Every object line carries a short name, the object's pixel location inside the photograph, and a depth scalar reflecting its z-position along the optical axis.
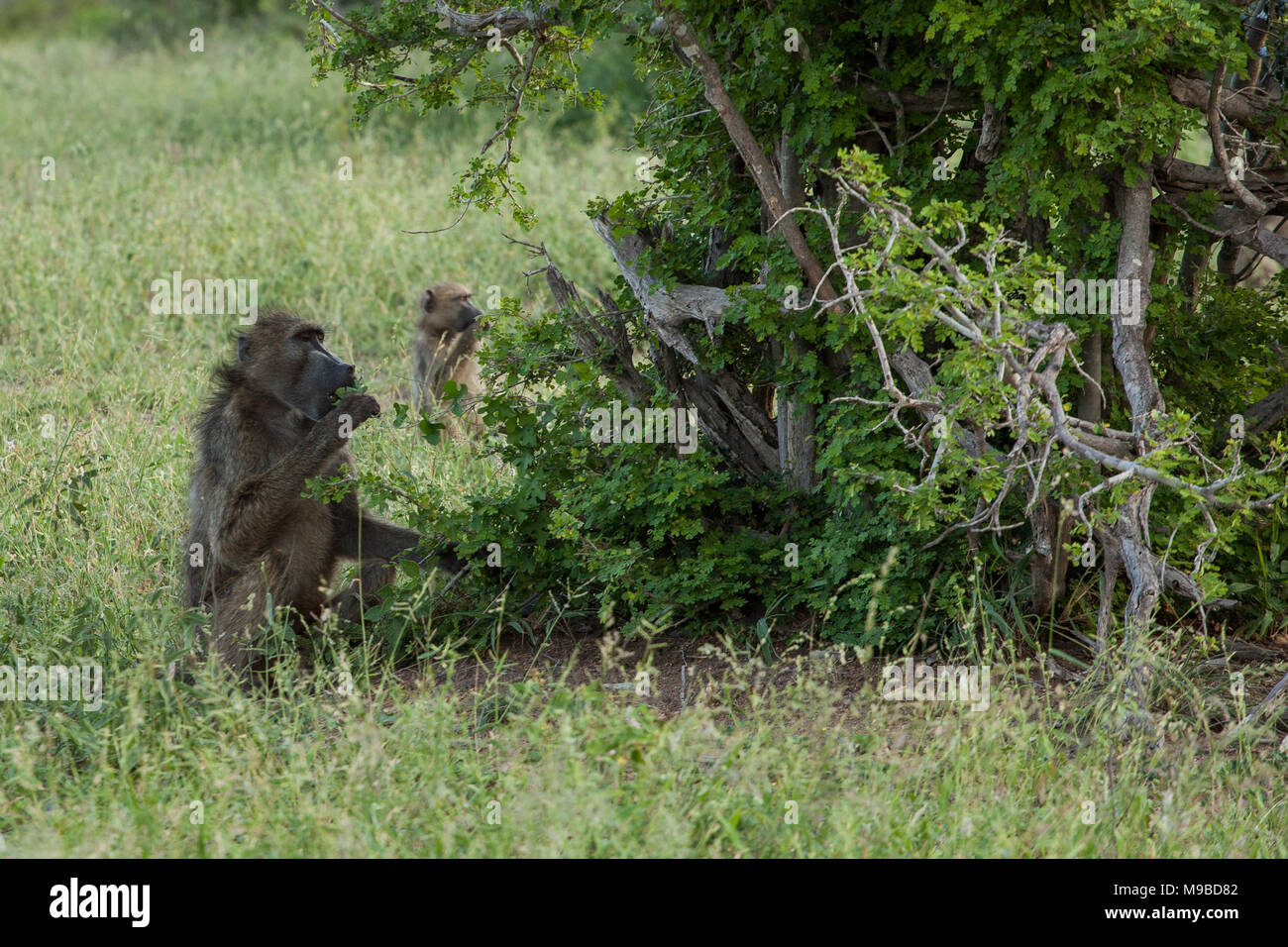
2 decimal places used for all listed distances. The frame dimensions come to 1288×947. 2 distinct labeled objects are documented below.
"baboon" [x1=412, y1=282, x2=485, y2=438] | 15.59
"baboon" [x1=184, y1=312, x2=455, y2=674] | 9.23
